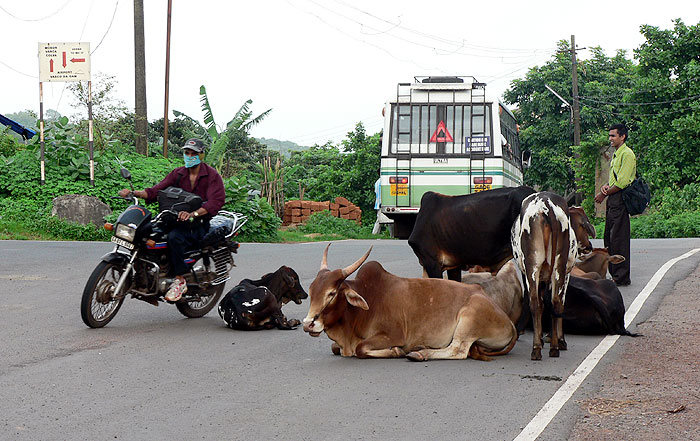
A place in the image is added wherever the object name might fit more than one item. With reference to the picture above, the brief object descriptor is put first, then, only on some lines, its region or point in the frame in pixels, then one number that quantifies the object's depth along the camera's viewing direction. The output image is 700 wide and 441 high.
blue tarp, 27.09
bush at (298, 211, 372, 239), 29.41
